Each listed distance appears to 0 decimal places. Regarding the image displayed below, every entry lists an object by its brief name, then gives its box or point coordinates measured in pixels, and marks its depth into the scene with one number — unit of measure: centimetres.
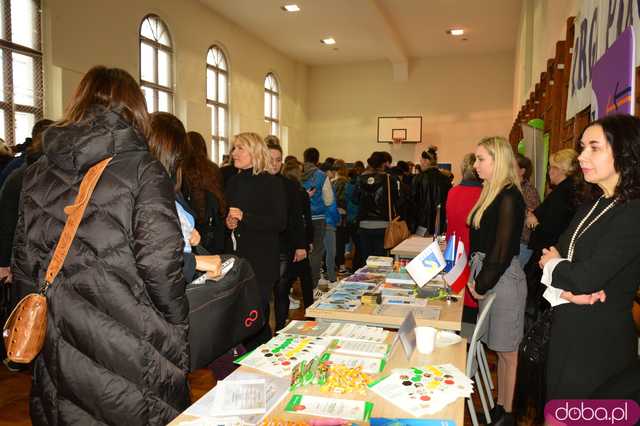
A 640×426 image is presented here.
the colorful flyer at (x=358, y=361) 170
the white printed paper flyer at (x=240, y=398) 141
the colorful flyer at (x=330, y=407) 139
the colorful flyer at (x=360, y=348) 183
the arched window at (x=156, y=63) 870
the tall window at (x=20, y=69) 636
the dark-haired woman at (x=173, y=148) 180
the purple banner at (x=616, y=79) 175
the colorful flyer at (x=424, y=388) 145
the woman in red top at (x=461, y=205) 323
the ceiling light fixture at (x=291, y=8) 981
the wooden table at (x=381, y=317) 227
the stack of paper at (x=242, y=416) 136
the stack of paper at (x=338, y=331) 202
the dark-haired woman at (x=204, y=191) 291
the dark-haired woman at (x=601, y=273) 159
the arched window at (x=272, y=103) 1336
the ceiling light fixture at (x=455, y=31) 1155
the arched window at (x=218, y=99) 1081
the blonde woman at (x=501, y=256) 252
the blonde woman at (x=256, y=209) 306
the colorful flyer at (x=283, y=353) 170
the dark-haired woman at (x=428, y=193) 652
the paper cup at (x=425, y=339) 185
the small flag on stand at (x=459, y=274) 251
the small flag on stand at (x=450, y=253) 287
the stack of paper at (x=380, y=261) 364
